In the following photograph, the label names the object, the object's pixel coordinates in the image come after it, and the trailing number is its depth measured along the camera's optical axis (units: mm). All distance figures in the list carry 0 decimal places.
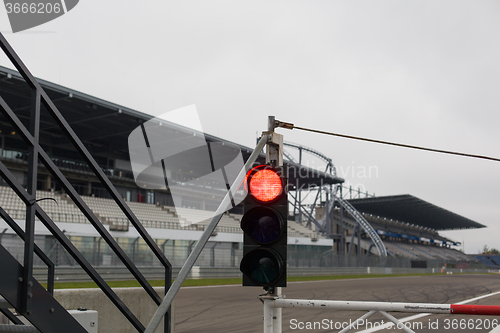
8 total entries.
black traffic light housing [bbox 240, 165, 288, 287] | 3846
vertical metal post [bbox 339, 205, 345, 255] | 66812
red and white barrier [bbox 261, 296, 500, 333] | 4047
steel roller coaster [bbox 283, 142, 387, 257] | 64625
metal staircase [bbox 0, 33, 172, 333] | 3174
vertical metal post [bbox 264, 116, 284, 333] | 4184
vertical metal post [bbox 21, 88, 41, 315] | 3217
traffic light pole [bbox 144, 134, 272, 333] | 3407
